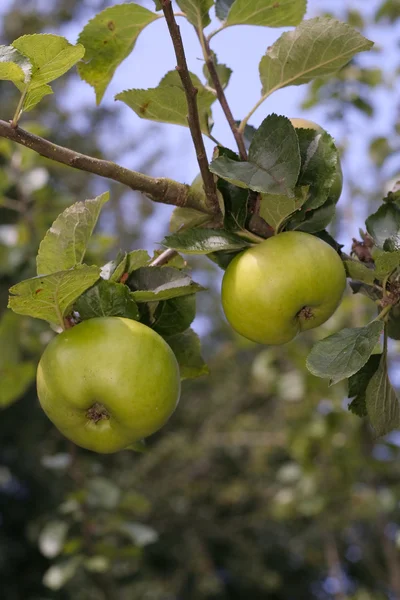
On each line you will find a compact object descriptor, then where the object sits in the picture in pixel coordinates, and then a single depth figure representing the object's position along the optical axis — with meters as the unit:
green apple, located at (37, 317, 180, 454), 0.79
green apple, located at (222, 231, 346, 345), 0.80
